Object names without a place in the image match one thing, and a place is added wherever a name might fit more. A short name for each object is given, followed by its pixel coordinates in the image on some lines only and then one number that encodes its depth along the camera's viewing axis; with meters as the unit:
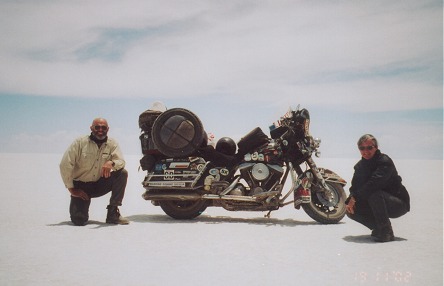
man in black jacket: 5.22
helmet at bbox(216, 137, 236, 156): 7.20
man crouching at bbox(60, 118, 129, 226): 6.49
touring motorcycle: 6.87
